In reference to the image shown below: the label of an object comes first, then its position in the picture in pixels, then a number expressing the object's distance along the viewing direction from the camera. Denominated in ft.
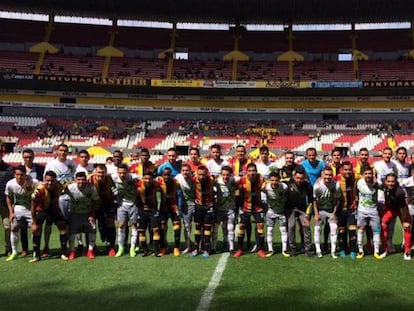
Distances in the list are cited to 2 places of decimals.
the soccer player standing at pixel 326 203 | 26.63
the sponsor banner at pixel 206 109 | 125.70
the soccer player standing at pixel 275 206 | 26.96
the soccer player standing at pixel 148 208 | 27.48
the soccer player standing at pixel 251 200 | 27.40
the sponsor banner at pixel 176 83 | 120.92
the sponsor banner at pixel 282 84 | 120.06
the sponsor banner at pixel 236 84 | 120.78
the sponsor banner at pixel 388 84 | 115.55
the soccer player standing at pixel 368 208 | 26.53
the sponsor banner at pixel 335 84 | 118.11
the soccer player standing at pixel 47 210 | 26.53
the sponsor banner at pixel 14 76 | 115.85
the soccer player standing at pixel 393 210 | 26.02
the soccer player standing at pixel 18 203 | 27.20
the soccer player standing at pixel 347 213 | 26.84
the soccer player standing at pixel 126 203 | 27.78
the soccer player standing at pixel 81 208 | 27.04
